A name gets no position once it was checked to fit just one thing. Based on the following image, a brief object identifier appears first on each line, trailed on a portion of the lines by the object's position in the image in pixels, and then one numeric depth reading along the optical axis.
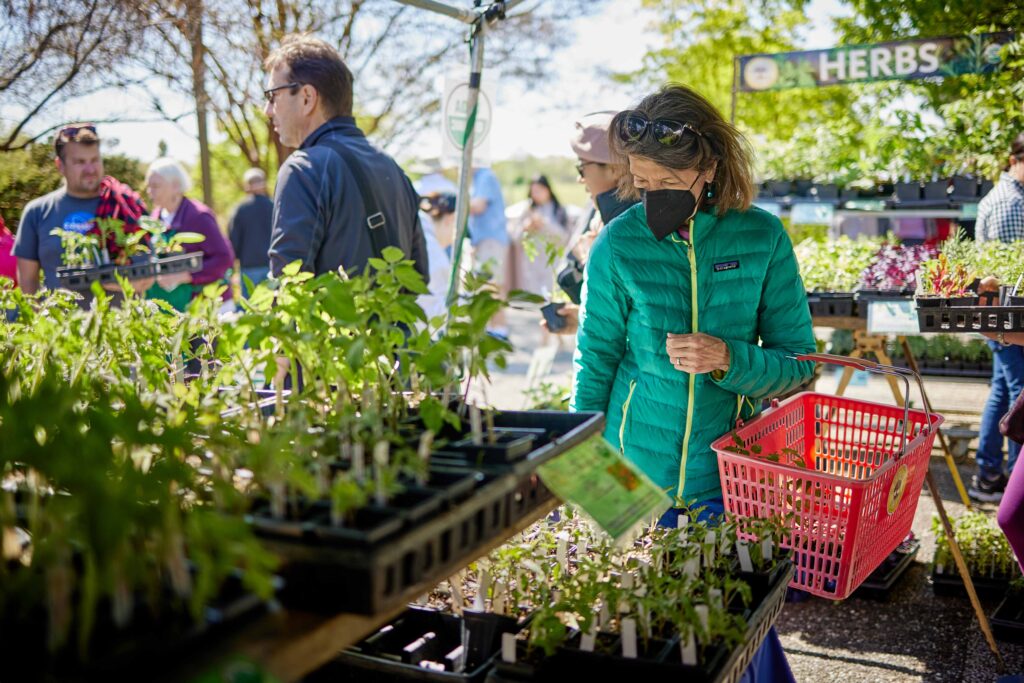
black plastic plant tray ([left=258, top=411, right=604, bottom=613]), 1.20
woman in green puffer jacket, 2.49
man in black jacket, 3.17
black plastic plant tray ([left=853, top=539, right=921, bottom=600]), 3.96
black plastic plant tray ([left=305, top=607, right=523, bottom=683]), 1.75
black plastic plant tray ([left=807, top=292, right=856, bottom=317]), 4.30
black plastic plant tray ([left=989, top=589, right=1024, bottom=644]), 3.41
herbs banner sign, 5.41
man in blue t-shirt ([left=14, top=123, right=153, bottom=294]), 3.34
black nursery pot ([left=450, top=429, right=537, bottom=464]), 1.52
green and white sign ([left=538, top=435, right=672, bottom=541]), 1.60
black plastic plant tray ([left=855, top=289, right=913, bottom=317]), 4.14
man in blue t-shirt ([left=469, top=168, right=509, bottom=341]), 8.30
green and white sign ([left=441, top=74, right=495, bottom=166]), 4.59
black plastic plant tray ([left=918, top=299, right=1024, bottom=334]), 3.02
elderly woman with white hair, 4.91
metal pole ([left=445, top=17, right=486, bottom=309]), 3.40
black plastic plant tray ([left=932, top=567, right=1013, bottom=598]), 3.75
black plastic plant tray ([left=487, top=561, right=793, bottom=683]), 1.58
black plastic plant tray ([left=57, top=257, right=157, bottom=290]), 3.30
